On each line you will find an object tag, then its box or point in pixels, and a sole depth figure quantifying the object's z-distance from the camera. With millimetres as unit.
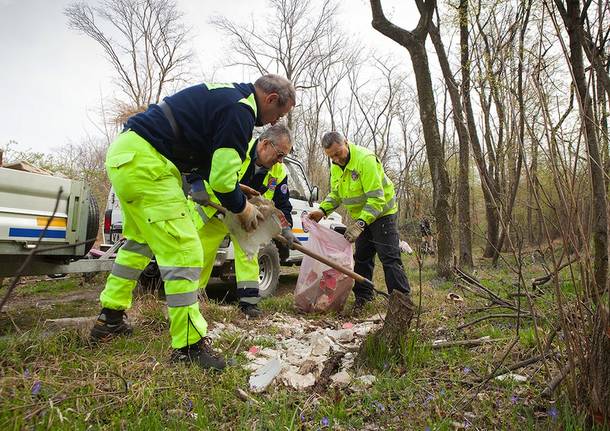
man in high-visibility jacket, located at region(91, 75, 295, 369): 2537
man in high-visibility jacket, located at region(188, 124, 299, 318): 3801
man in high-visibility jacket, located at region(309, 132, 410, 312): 4375
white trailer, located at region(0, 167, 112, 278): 3143
